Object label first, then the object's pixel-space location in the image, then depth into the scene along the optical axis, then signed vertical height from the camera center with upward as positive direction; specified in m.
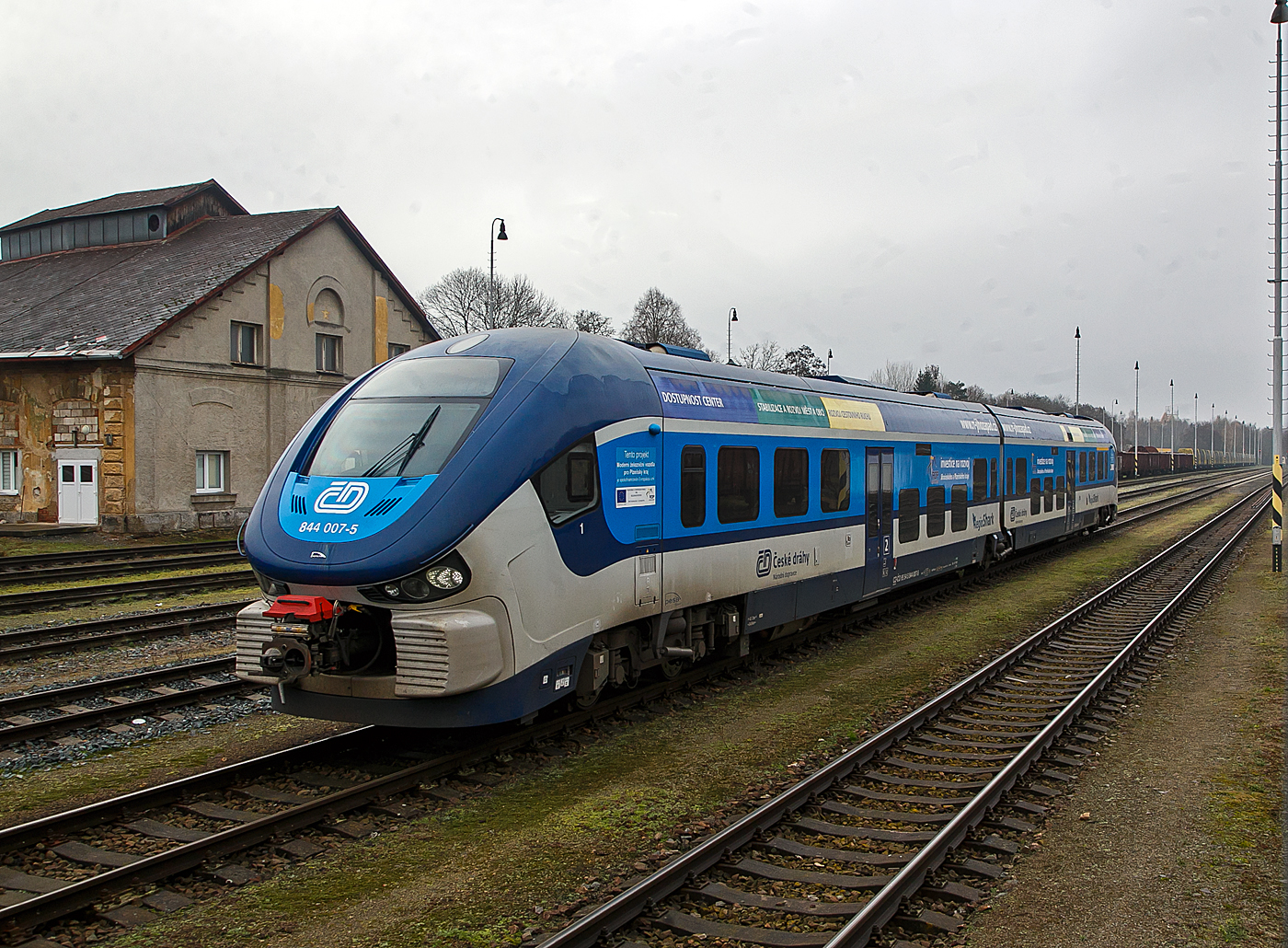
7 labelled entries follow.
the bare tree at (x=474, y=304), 68.50 +11.34
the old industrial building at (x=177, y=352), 26.69 +3.23
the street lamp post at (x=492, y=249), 30.09 +6.72
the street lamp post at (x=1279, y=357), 20.42 +2.28
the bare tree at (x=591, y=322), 72.25 +10.39
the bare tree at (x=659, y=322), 75.50 +11.07
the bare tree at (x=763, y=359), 71.04 +7.52
